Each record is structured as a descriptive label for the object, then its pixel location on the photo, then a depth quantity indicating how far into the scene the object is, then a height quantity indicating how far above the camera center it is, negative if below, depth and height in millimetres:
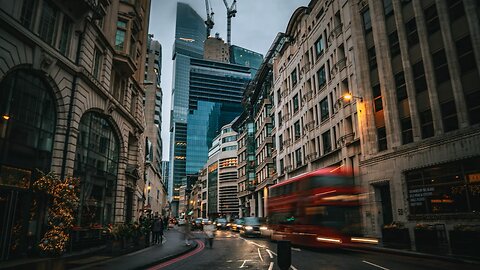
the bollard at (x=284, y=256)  8227 -1302
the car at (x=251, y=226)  32594 -2112
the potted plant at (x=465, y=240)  14871 -1698
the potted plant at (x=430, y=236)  18845 -1921
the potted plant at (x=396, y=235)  20269 -2014
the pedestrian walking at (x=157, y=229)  23094 -1641
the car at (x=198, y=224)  56512 -3293
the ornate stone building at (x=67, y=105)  13484 +5659
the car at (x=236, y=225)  40400 -2706
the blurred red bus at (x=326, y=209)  16234 -184
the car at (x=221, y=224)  55062 -3116
